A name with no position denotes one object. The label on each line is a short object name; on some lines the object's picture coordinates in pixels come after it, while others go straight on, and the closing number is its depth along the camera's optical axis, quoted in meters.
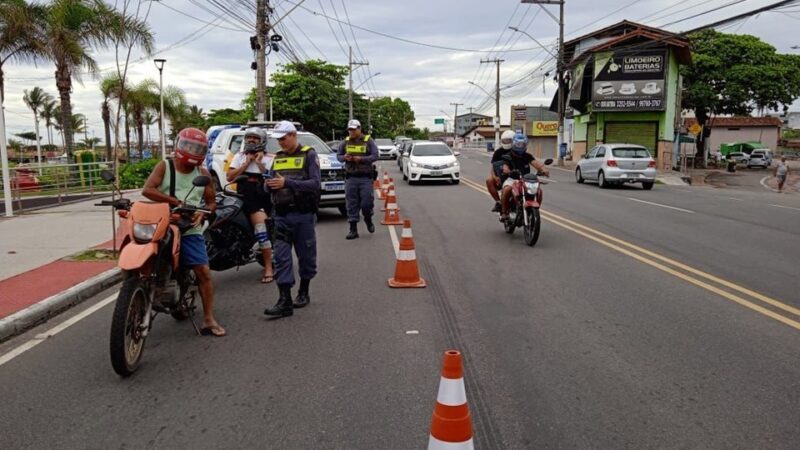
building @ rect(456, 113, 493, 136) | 177.64
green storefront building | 37.06
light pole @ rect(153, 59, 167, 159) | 26.08
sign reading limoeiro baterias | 36.97
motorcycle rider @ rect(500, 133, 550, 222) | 10.40
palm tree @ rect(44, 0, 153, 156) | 19.47
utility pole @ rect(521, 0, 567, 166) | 38.97
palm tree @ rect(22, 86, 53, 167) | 68.25
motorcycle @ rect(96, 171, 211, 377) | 4.50
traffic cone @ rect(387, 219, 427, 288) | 7.29
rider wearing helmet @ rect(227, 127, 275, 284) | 7.41
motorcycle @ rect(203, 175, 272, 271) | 7.22
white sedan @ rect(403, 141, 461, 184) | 22.20
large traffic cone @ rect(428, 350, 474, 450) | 2.87
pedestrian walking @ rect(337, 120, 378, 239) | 10.72
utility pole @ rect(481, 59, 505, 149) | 62.69
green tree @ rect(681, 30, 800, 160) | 43.72
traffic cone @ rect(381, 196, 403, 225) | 12.62
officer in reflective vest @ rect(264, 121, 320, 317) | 6.10
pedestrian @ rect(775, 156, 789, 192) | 27.69
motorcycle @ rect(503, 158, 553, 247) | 9.84
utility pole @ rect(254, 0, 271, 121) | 22.59
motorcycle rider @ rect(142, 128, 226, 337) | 5.23
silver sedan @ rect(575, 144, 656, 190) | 22.51
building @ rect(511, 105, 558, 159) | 69.88
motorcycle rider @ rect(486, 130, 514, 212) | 10.80
